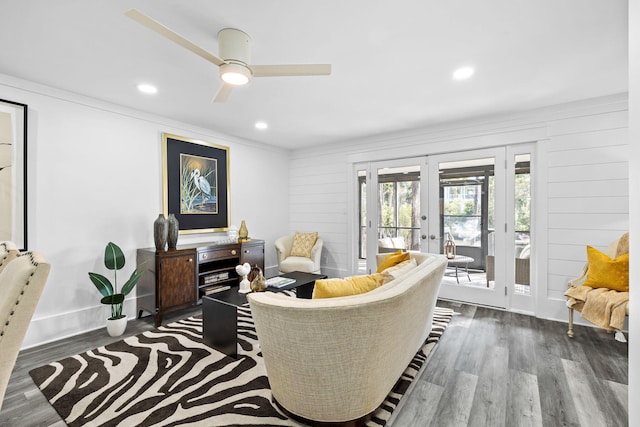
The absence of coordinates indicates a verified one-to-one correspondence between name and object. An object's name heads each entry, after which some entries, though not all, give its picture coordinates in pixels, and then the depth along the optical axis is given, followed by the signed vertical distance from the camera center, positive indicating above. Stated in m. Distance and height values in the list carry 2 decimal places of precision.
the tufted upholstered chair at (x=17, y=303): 1.02 -0.32
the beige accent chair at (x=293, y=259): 4.71 -0.79
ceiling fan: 1.96 +0.96
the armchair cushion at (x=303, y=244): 5.01 -0.56
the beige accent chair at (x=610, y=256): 2.85 -0.61
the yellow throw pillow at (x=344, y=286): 1.75 -0.46
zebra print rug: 1.79 -1.22
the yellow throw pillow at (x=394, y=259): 2.63 -0.43
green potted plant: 2.96 -0.77
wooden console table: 3.23 -0.75
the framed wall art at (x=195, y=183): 3.87 +0.38
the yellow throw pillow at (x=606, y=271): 2.70 -0.56
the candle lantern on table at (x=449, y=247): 4.10 -0.51
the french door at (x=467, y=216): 3.69 -0.08
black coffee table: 2.50 -0.95
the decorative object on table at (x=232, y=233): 4.32 -0.33
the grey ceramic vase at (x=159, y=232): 3.31 -0.23
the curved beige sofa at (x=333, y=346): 1.49 -0.71
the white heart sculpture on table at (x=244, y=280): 2.82 -0.66
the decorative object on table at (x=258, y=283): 2.78 -0.68
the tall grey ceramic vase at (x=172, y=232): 3.43 -0.24
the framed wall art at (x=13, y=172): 2.66 +0.35
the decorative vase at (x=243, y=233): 4.39 -0.33
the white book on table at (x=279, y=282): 3.06 -0.76
